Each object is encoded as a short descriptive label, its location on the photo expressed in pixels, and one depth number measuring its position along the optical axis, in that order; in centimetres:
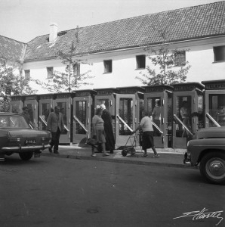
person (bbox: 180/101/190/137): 1330
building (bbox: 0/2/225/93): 2225
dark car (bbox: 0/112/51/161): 935
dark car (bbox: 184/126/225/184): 698
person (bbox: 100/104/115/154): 1286
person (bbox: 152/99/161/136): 1402
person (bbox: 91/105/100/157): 1162
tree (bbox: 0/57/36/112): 2378
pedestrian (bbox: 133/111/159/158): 1143
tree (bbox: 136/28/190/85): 1912
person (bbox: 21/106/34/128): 1374
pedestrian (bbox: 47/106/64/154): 1241
